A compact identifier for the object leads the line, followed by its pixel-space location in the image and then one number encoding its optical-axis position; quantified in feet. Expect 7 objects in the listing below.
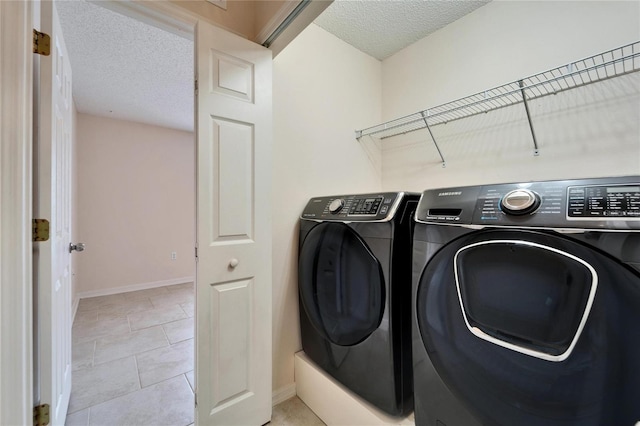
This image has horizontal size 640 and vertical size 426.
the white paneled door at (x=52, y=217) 3.38
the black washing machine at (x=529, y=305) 1.92
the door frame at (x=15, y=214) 2.93
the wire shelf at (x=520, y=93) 3.69
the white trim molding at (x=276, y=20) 3.73
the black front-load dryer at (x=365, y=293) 3.56
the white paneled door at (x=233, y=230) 4.00
